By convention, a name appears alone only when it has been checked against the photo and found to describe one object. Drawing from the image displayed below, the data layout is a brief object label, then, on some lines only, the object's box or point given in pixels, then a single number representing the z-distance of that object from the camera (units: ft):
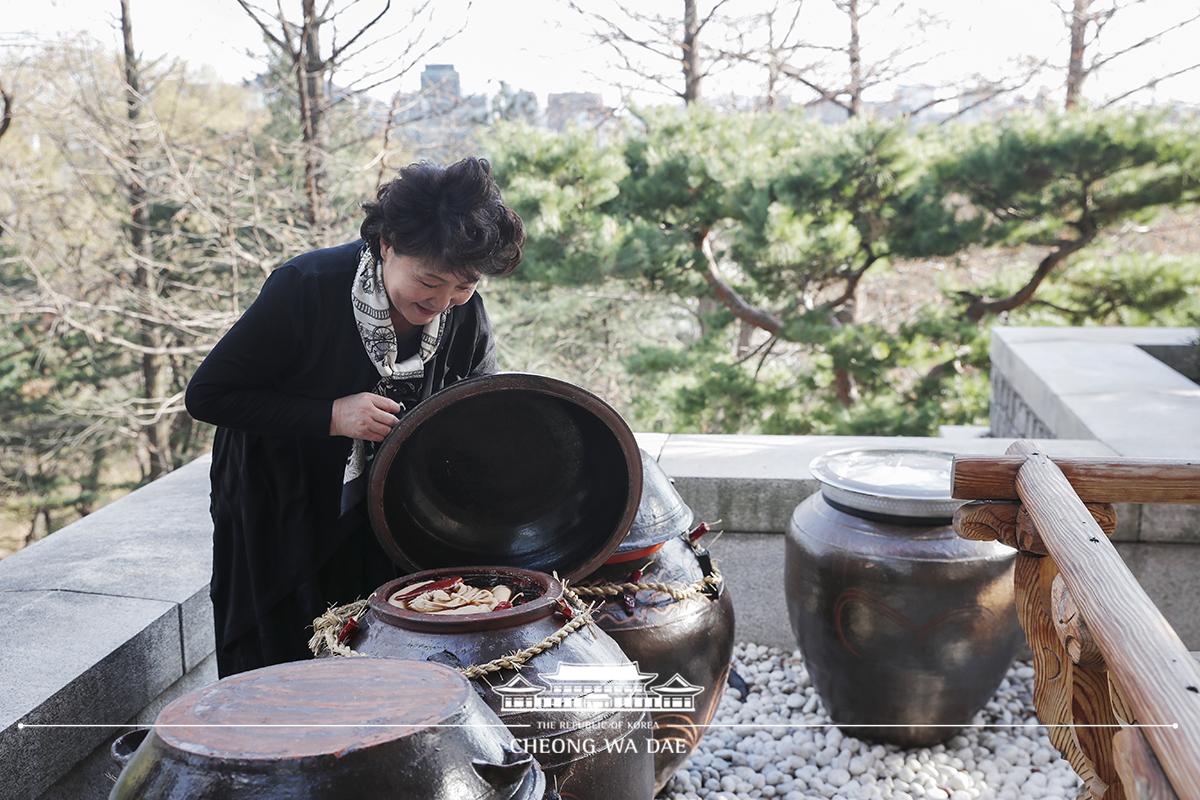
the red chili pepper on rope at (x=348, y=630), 7.11
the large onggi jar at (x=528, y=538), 6.70
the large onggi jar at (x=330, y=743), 4.27
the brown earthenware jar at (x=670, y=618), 9.13
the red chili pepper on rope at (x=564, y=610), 7.16
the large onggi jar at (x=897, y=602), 10.86
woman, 7.76
